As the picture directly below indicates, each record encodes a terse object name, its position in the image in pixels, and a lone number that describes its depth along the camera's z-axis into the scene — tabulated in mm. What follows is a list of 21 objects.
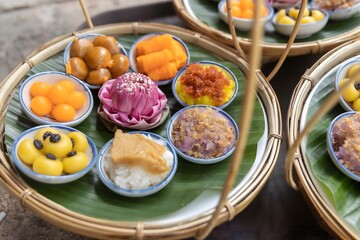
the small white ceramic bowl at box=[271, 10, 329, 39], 650
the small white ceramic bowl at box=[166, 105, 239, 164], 489
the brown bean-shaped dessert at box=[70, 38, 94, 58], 577
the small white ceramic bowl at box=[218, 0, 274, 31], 667
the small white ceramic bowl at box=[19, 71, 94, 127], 514
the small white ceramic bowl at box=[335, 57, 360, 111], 568
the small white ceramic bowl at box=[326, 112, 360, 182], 480
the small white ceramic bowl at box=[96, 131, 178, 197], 450
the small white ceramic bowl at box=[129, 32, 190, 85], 599
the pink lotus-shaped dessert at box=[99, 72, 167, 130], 521
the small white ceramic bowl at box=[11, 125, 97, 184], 448
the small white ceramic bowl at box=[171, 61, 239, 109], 558
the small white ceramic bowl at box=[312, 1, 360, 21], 683
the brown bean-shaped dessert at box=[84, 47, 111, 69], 566
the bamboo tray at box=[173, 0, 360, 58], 624
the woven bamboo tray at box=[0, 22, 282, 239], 426
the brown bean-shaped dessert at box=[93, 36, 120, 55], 586
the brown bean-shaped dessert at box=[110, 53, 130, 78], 574
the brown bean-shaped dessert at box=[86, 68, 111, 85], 562
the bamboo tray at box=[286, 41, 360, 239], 449
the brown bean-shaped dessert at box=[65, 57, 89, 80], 563
